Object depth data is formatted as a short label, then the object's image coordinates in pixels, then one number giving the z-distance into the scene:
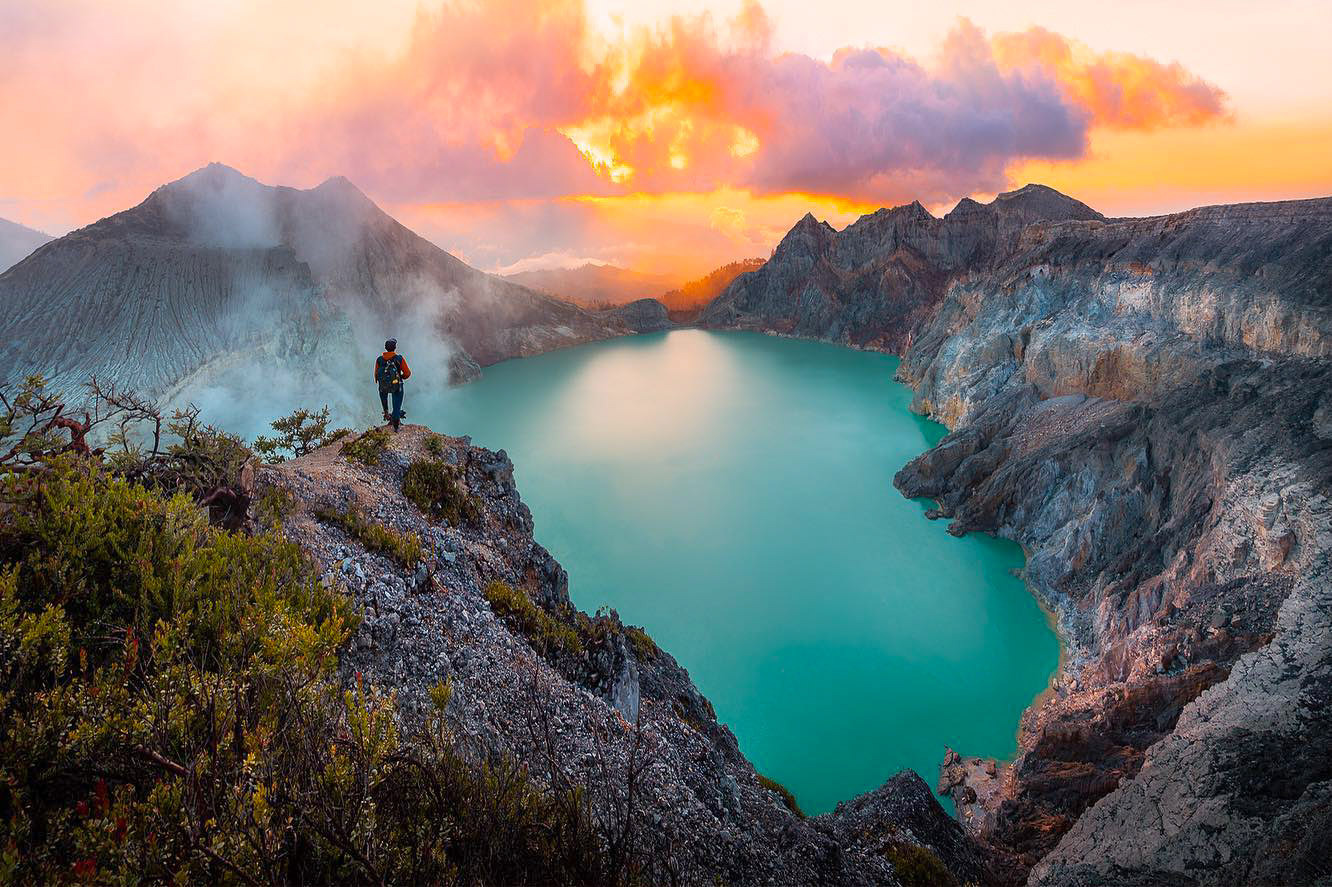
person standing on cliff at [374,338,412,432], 14.55
